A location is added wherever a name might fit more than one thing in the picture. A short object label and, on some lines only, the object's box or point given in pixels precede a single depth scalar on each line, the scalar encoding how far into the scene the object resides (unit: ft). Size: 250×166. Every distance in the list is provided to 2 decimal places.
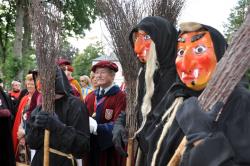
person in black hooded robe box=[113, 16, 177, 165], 9.59
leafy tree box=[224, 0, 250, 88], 77.38
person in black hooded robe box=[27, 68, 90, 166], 11.57
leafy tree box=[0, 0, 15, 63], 61.82
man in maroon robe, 14.71
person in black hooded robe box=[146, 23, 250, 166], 5.67
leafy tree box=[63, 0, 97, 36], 60.13
